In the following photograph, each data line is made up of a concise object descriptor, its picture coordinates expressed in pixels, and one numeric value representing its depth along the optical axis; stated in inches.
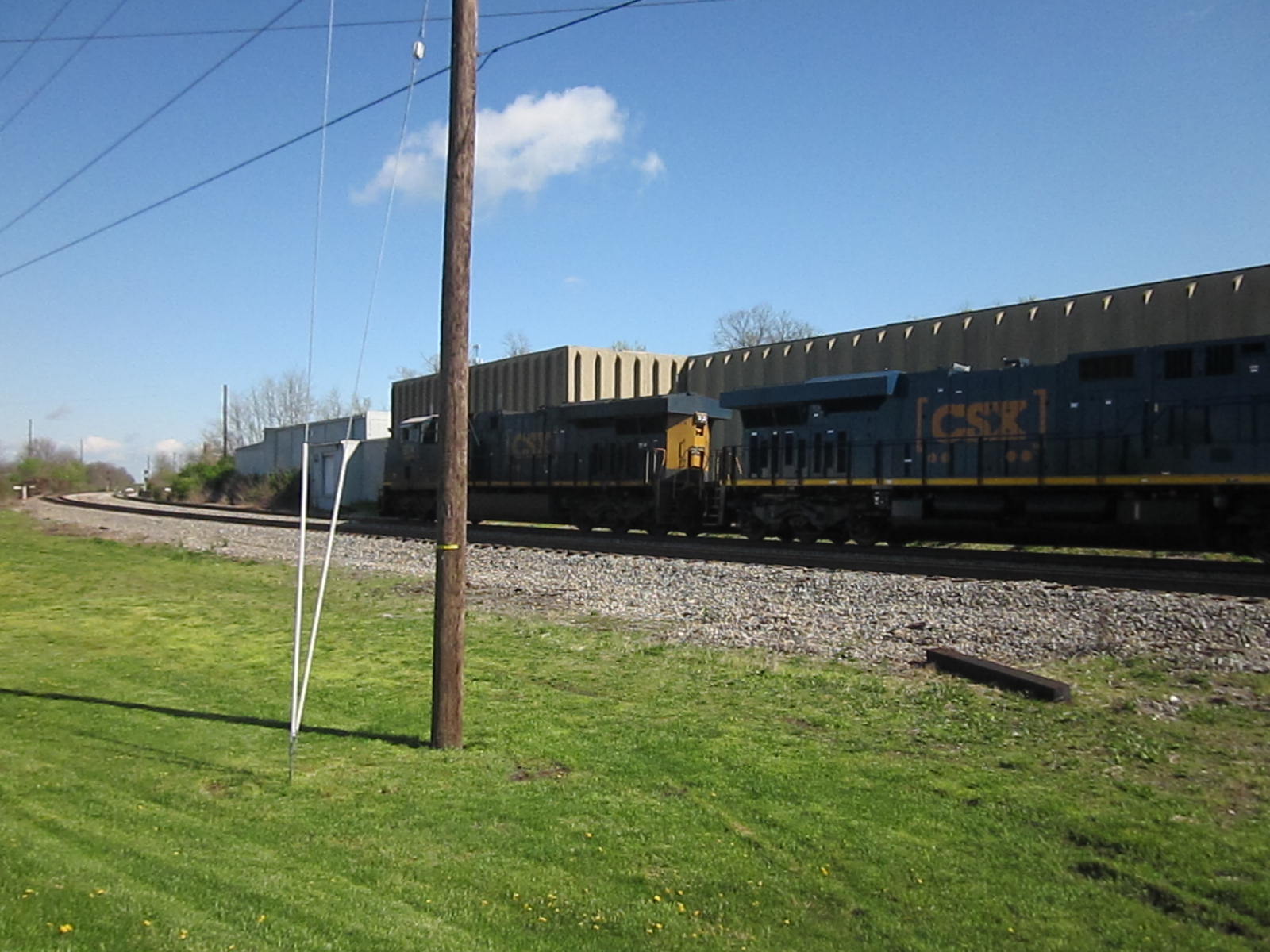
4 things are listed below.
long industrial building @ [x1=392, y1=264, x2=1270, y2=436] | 913.5
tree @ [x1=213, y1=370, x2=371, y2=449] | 3698.3
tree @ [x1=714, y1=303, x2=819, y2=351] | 2830.5
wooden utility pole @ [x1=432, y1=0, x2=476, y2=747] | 246.5
